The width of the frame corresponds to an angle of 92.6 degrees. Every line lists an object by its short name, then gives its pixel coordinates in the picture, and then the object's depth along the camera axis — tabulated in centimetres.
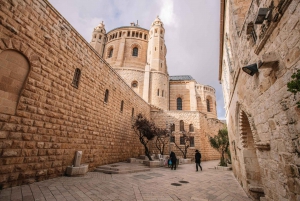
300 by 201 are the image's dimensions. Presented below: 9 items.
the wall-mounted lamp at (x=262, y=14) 239
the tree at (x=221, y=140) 1280
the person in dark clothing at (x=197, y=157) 942
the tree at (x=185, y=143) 1493
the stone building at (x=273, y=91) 206
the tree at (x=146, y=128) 1155
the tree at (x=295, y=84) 150
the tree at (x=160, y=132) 1218
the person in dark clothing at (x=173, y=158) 968
